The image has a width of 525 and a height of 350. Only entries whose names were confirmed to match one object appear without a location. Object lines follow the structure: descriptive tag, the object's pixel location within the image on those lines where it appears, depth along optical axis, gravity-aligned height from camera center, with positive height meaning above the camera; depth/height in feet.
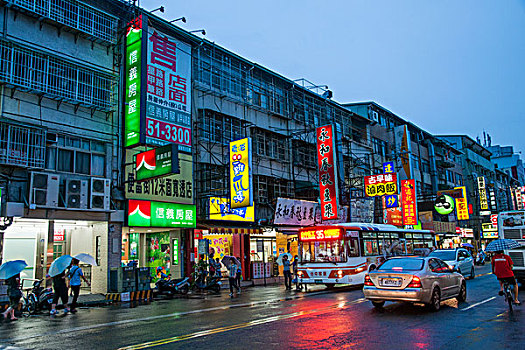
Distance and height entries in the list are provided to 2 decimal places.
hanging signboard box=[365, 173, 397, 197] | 101.30 +11.76
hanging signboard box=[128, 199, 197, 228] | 68.85 +4.53
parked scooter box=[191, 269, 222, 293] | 70.49 -6.62
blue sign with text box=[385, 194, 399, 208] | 122.83 +9.19
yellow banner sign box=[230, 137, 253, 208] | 74.69 +11.30
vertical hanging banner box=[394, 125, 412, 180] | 153.48 +29.95
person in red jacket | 39.27 -3.38
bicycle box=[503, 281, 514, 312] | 37.91 -5.23
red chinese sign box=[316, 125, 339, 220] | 92.63 +13.73
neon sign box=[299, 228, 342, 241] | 68.18 +0.45
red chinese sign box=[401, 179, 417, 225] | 127.95 +9.23
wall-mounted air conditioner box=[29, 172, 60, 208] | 57.93 +7.52
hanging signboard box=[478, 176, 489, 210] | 177.88 +14.60
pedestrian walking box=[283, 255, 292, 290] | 70.83 -5.38
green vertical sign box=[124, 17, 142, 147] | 67.36 +24.56
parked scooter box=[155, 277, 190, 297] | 65.57 -6.50
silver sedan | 37.65 -4.20
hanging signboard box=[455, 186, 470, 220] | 150.20 +8.30
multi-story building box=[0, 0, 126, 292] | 58.49 +16.22
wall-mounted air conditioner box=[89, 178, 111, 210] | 64.28 +7.40
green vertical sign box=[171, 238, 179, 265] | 78.22 -1.76
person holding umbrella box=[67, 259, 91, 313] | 50.55 -3.59
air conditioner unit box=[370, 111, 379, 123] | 150.00 +40.60
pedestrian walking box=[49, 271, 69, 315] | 48.14 -4.76
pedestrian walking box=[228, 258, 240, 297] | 61.77 -4.70
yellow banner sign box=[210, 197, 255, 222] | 79.71 +5.37
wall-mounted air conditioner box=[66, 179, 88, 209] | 61.72 +7.24
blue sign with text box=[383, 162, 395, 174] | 118.42 +18.05
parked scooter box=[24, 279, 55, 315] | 48.83 -5.85
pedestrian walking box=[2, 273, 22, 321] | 44.91 -4.77
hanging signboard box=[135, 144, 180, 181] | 60.90 +11.41
